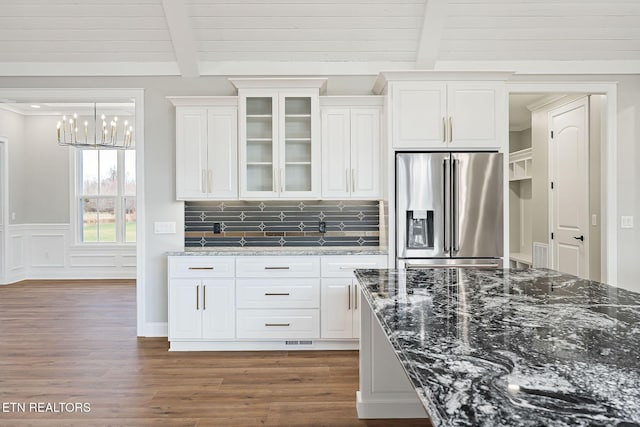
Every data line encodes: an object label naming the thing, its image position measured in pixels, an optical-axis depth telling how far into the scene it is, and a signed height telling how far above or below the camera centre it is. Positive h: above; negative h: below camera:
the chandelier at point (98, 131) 7.06 +1.43
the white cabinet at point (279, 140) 3.85 +0.68
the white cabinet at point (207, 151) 3.90 +0.59
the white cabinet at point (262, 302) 3.67 -0.77
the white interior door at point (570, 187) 4.43 +0.28
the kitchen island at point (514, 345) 0.80 -0.37
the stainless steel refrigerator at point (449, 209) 3.59 +0.04
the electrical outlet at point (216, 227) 4.22 -0.13
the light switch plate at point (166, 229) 4.12 -0.14
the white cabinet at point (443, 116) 3.68 +0.85
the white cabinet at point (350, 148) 3.93 +0.61
